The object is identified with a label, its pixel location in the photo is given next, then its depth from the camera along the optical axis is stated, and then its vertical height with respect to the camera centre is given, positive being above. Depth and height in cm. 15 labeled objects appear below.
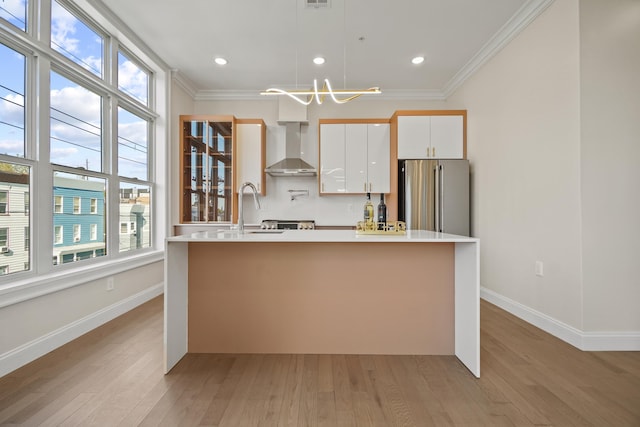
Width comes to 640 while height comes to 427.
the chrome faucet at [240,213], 229 +0
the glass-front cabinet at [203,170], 421 +62
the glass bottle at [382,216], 219 -2
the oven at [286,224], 432 -16
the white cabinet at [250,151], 433 +92
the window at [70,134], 207 +71
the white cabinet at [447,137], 401 +105
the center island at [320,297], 215 -62
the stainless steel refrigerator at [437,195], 369 +23
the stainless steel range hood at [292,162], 423 +76
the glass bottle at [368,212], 229 +1
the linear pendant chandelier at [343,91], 228 +101
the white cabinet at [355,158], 432 +82
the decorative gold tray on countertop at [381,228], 211 -11
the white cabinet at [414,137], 405 +106
